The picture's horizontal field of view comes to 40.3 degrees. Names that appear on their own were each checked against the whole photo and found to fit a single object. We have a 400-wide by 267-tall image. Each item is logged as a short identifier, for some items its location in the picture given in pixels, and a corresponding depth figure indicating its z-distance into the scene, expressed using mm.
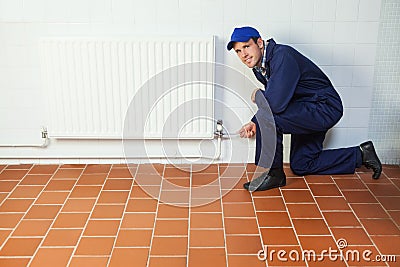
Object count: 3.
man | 2612
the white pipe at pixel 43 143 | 3031
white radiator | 2838
